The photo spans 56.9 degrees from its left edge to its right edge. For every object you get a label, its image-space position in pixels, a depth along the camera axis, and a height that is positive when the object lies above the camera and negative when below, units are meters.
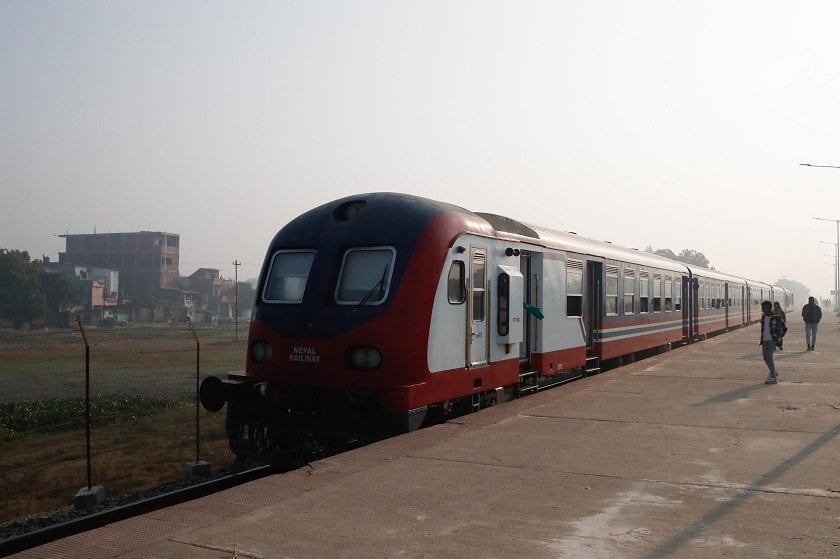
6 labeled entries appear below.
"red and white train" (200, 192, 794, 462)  8.71 -0.33
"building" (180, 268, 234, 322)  124.81 +1.61
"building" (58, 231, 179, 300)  119.69 +6.62
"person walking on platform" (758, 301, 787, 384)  14.80 -0.73
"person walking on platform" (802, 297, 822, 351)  24.42 -0.63
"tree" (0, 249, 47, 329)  76.19 +0.92
